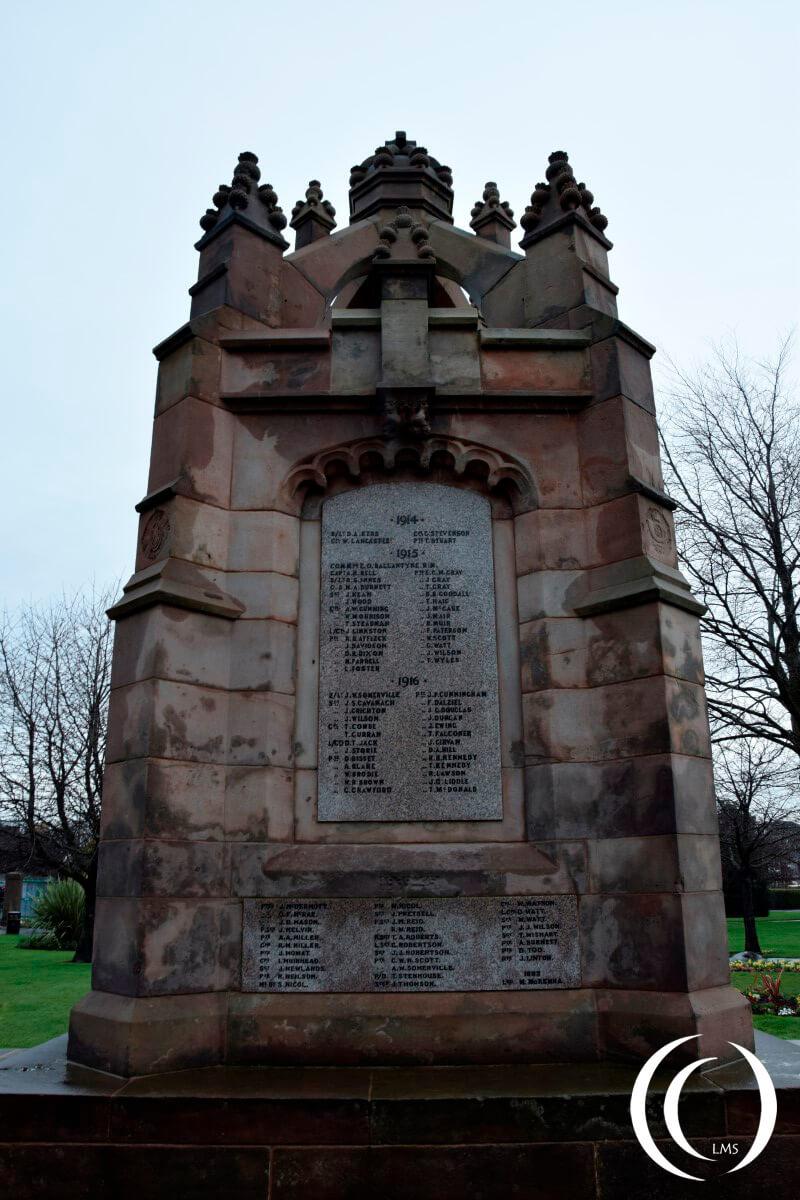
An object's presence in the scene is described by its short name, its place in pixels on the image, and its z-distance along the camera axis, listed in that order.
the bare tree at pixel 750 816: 22.89
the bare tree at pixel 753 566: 19.06
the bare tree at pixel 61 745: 22.83
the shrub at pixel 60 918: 24.84
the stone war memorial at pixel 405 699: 5.70
